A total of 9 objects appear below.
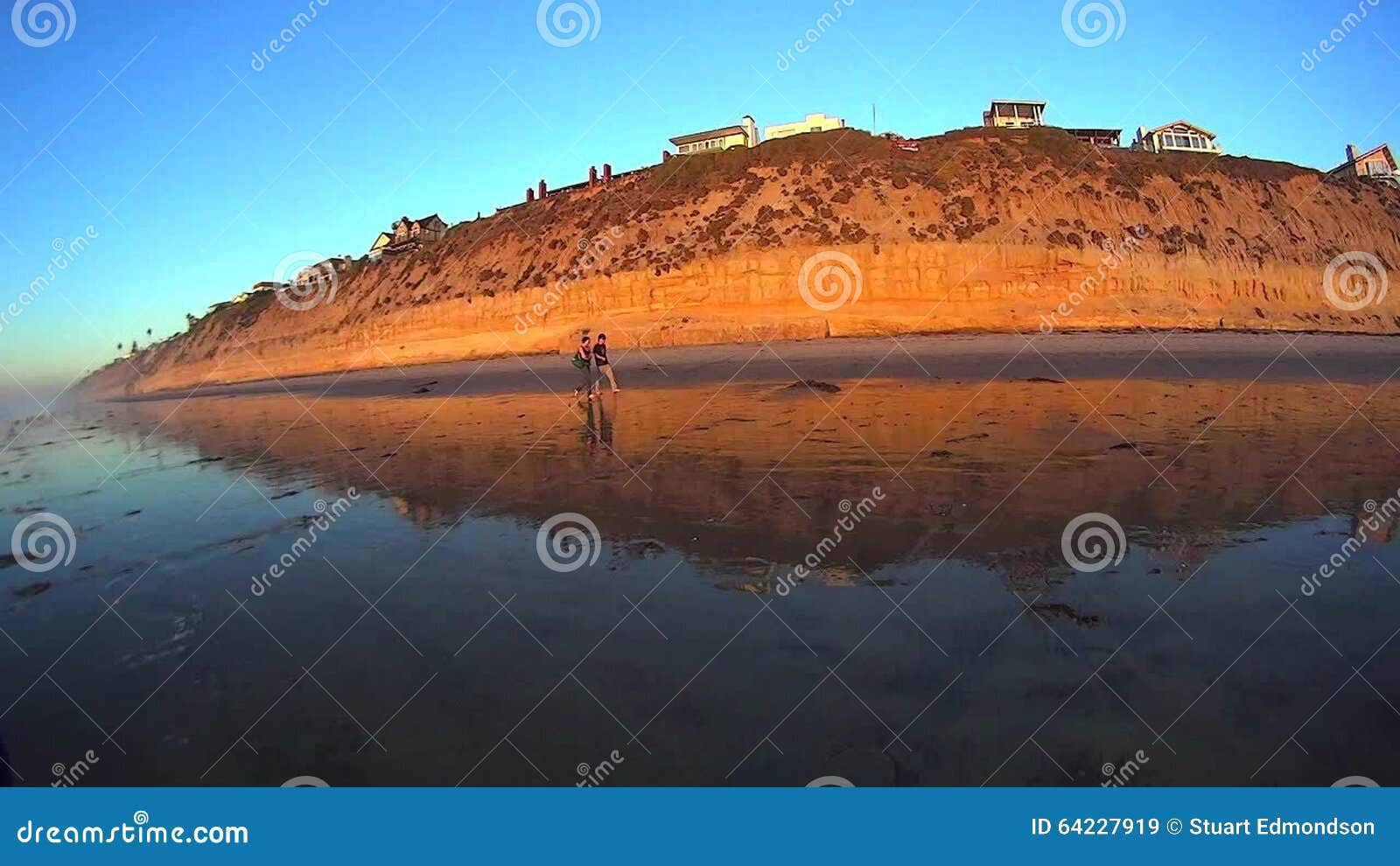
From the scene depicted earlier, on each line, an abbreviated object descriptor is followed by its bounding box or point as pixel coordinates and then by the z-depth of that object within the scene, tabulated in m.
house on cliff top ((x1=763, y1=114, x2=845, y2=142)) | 68.31
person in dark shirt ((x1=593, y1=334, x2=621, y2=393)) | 19.27
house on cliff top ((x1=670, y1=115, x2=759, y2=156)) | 67.94
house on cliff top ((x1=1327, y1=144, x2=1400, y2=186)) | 64.94
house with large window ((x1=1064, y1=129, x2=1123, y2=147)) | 60.89
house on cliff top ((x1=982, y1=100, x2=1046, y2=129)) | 66.25
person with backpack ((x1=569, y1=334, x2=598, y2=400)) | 18.52
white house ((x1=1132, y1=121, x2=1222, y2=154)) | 63.53
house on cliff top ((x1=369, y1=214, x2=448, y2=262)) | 65.81
